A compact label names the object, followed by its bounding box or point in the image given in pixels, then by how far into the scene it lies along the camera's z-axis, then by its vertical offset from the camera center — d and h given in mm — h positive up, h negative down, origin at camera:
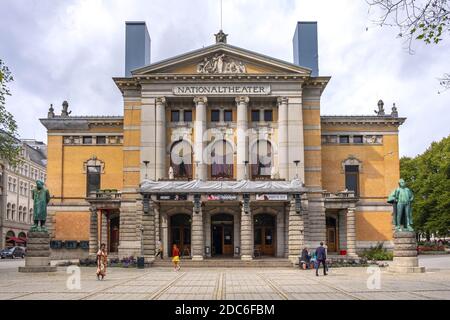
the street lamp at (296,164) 50375 +4706
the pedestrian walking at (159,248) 47844 -2402
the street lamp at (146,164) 50456 +4732
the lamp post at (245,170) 50438 +4164
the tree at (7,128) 40369 +6247
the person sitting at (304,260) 40781 -2869
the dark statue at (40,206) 36750 +832
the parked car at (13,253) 66188 -3838
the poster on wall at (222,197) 47062 +1756
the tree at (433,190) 72188 +3641
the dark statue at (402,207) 34625 +690
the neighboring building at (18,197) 84125 +3349
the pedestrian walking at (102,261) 29794 -2162
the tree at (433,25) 13078 +4430
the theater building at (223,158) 49906 +5298
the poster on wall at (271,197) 47000 +1748
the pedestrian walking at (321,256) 33125 -2104
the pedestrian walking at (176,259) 39406 -2669
